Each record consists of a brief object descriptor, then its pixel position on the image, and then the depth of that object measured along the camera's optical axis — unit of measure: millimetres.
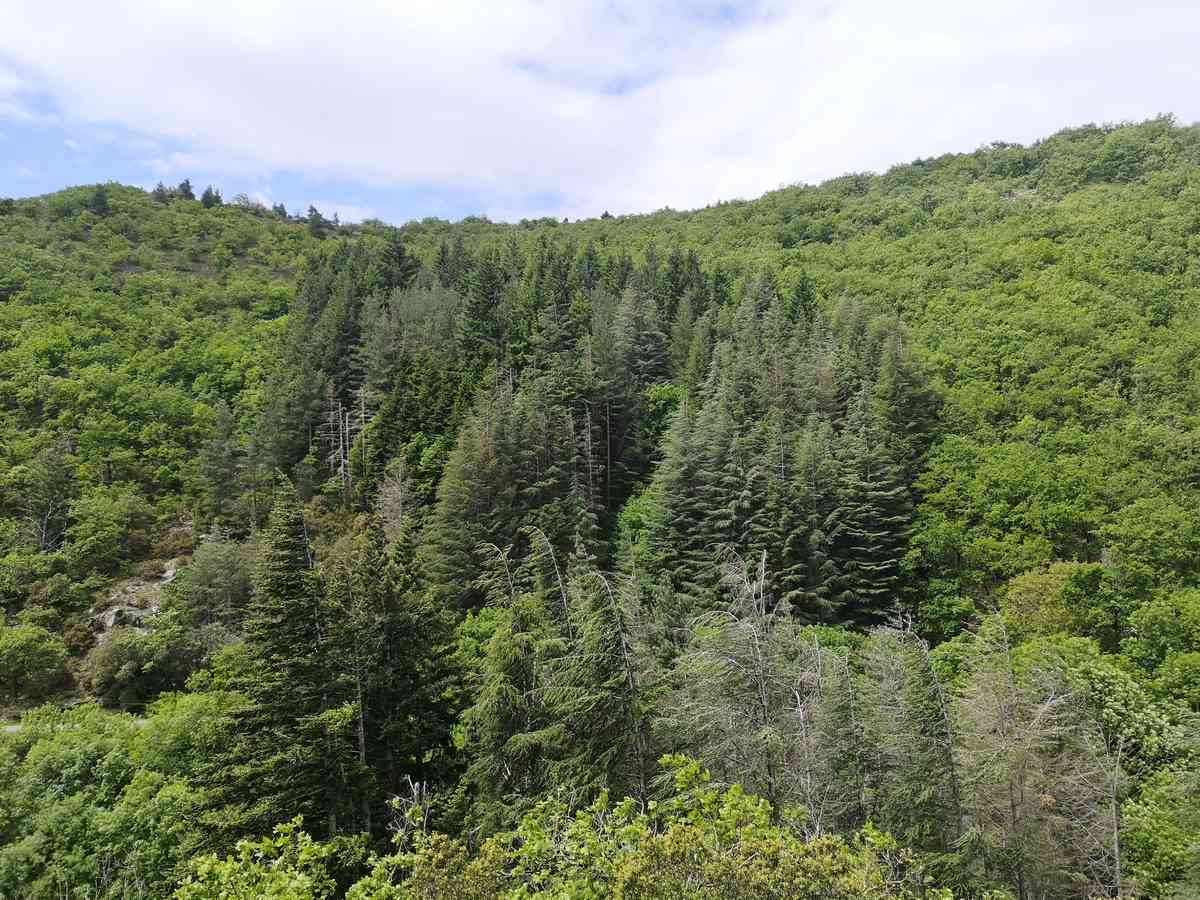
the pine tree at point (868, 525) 36438
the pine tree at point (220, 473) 56125
